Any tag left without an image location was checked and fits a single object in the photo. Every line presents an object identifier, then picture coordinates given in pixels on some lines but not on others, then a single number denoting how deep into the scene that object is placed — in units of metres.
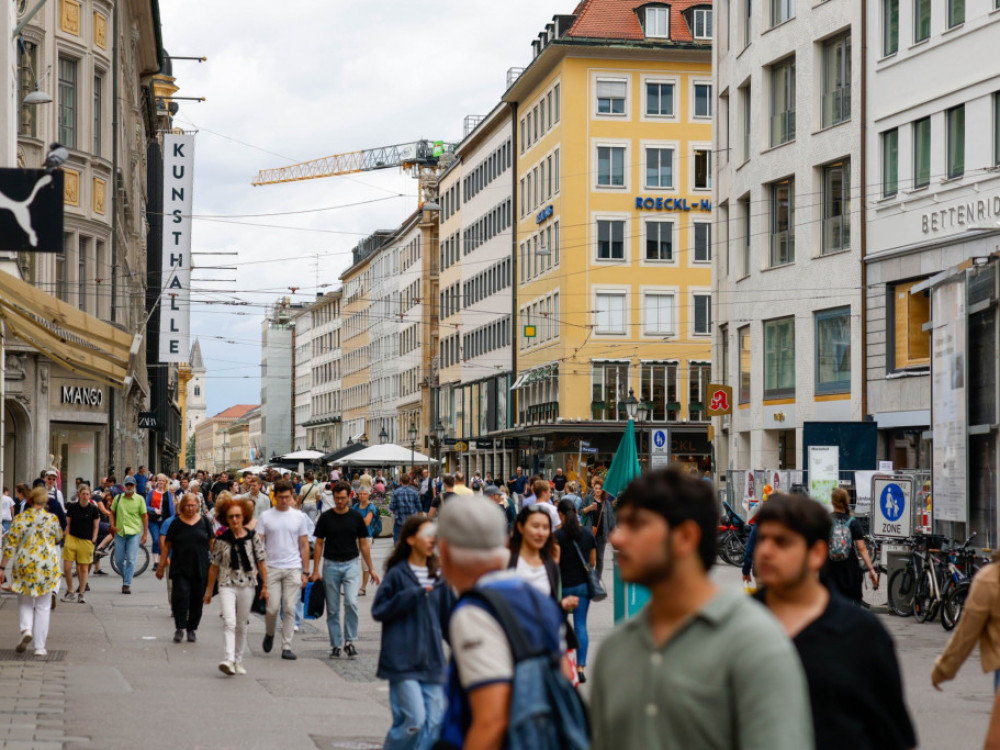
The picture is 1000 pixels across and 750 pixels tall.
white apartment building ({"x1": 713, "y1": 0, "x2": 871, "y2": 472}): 39.50
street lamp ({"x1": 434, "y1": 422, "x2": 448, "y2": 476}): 78.19
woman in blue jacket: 8.77
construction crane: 164.88
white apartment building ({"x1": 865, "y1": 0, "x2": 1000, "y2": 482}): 33.59
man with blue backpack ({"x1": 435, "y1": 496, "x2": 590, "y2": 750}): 4.32
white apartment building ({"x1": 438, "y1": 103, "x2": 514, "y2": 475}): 86.44
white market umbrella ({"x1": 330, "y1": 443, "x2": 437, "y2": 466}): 52.69
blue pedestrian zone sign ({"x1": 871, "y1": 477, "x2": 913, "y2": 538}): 23.34
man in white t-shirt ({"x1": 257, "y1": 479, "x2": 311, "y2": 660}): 16.66
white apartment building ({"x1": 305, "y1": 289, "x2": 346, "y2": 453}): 156.25
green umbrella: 20.67
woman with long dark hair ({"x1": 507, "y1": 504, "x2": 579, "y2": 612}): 10.49
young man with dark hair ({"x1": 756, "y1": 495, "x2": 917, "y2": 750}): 4.74
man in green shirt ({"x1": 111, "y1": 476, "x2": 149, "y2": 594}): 26.41
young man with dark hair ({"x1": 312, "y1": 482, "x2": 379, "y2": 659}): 16.98
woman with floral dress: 16.25
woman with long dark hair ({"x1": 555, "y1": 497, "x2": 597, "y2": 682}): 13.57
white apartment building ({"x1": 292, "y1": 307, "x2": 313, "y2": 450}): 176.75
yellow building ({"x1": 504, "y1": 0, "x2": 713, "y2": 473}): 73.12
